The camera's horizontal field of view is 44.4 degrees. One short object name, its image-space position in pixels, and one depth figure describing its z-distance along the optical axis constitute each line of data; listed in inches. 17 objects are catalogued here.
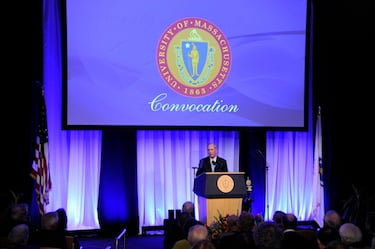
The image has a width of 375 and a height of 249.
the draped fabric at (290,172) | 366.9
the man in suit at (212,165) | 295.6
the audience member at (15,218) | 199.0
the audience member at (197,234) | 156.7
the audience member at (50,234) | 185.2
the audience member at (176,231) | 205.2
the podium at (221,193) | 240.8
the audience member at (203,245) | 125.5
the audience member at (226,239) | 154.3
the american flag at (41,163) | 288.8
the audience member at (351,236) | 165.6
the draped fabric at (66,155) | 324.2
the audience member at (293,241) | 153.3
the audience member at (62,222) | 198.6
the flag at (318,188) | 339.6
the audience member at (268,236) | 141.9
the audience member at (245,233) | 153.4
